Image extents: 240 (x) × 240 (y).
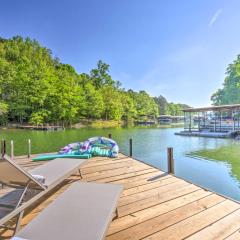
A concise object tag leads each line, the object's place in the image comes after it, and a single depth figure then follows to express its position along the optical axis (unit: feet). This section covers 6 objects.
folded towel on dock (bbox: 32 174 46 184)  8.22
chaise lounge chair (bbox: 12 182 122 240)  4.66
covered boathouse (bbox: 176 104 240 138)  67.53
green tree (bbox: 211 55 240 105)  126.21
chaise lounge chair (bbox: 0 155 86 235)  6.28
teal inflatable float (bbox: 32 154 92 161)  17.80
